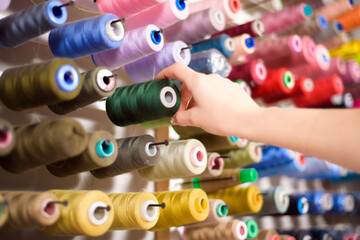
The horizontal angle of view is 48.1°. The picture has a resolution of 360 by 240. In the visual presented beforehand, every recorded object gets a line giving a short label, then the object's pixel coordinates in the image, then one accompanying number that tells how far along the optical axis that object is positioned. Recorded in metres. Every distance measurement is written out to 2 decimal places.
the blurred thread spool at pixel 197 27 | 0.81
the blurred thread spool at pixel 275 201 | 0.95
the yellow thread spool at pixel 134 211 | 0.62
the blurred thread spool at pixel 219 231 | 0.82
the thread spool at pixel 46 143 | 0.50
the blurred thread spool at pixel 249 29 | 0.95
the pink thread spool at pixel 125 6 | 0.68
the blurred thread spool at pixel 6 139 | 0.49
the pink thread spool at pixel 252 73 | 0.95
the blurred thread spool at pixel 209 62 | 0.76
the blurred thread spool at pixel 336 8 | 1.27
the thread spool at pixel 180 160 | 0.70
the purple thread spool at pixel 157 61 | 0.72
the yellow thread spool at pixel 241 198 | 0.87
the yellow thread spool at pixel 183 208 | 0.69
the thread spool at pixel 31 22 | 0.55
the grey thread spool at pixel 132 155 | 0.65
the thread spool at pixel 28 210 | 0.50
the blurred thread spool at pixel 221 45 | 0.85
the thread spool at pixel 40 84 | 0.51
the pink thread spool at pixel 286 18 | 1.09
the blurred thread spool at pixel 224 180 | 0.88
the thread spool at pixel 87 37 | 0.60
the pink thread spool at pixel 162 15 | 0.72
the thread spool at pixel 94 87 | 0.57
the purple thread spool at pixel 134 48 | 0.66
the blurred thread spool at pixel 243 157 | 0.89
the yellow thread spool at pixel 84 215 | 0.55
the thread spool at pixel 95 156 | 0.56
